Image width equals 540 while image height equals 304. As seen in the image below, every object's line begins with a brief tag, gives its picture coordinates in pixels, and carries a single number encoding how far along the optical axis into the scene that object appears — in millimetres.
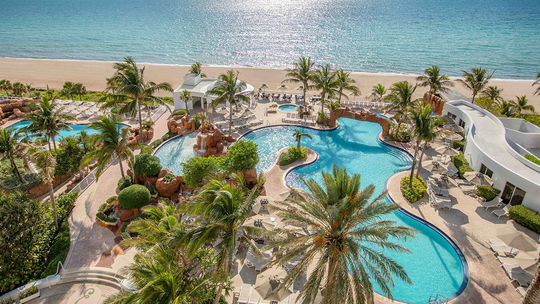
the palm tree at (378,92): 42500
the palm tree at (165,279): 10898
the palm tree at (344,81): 37041
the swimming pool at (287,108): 41184
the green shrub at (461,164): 25606
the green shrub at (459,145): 29528
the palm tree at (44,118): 25125
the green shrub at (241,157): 23297
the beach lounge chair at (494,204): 21961
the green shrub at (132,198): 20984
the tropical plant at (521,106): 36344
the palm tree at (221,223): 12672
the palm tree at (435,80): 36688
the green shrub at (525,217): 19891
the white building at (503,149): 21469
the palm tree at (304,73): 37344
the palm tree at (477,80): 35625
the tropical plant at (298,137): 29250
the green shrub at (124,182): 24267
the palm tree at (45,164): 18844
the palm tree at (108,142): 21625
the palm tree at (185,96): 36406
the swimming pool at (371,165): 17234
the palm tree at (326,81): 34906
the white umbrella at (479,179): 23328
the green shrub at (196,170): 21906
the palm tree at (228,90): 29750
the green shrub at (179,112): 37519
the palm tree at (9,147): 23719
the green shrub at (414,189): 23234
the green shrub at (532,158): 24394
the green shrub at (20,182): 24281
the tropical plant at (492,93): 38219
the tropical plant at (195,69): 43072
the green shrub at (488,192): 22531
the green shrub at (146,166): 24031
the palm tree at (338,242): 11594
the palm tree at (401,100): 30938
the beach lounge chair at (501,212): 21272
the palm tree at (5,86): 42531
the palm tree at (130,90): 27422
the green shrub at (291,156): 28219
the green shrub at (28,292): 16172
